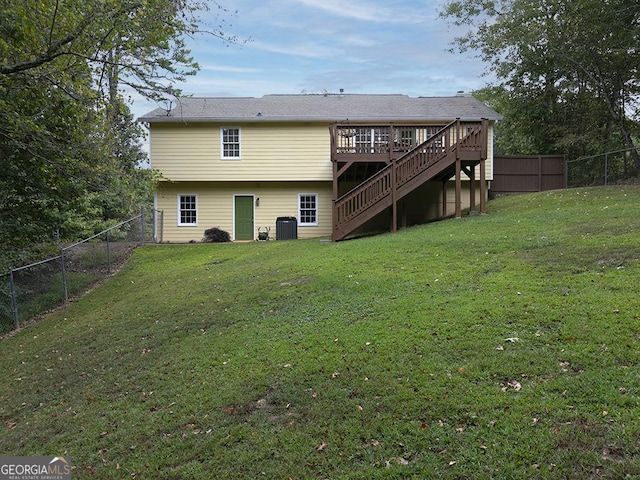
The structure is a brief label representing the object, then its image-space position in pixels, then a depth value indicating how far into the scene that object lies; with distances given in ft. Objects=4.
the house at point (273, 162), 62.49
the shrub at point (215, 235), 64.85
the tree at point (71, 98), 20.95
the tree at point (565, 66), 62.64
